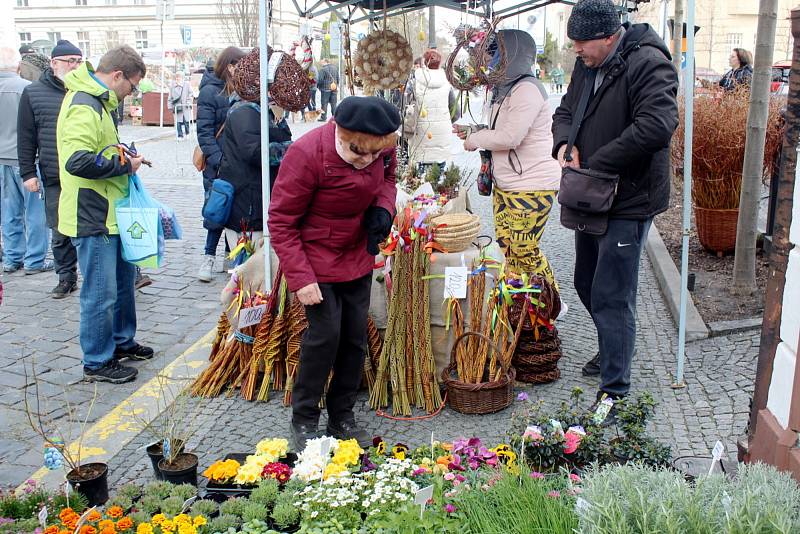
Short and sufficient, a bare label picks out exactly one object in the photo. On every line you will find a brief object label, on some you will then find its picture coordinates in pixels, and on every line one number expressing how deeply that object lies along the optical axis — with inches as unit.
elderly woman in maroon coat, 131.7
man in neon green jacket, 170.1
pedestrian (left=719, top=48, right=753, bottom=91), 443.2
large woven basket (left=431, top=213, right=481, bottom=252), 178.2
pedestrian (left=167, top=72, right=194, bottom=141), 748.0
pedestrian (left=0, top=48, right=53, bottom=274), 282.4
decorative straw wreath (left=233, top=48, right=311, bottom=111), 192.5
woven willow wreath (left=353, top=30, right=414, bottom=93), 226.2
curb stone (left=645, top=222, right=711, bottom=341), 210.5
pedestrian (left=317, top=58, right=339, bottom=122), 873.5
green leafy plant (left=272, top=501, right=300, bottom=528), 110.8
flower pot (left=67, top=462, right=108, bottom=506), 126.7
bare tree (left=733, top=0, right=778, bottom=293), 233.8
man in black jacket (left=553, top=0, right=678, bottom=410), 144.4
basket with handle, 163.5
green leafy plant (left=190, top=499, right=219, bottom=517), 115.4
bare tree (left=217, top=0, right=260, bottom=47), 1236.5
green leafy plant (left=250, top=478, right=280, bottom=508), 116.8
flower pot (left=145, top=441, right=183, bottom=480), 136.8
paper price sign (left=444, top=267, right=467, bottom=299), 169.6
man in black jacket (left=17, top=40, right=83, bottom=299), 239.3
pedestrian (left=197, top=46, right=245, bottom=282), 259.3
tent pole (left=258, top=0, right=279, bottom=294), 176.9
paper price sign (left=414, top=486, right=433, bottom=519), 103.8
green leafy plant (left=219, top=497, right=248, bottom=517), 115.3
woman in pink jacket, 192.4
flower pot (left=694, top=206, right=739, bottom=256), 279.9
